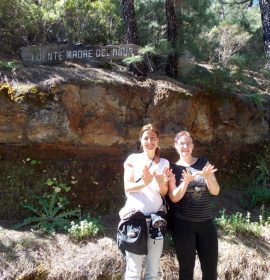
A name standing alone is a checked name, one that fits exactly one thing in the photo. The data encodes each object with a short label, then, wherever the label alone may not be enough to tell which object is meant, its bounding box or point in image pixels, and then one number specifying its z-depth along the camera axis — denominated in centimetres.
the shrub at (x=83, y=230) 529
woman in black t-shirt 379
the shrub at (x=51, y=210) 551
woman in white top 368
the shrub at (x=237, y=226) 586
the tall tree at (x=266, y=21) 970
